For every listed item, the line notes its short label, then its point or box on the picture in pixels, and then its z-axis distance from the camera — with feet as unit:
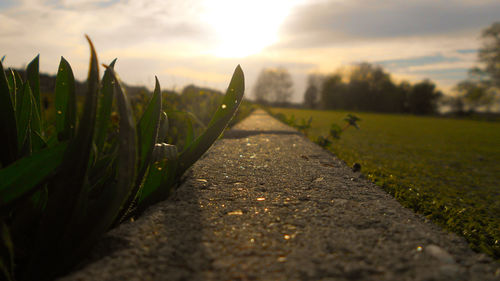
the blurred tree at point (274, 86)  130.11
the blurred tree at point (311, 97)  128.67
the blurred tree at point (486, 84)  66.33
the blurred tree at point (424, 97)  99.76
